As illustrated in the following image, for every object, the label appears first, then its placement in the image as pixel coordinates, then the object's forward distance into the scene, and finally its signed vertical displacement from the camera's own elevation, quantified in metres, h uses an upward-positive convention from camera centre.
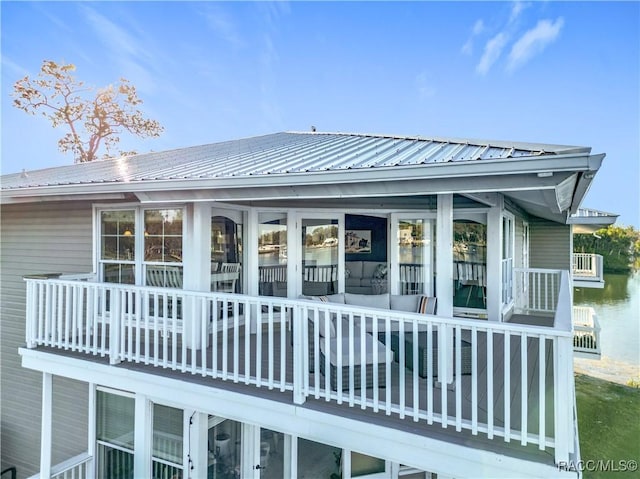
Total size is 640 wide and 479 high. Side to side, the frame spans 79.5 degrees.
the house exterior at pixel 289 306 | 3.65 -0.89
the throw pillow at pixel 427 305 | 6.36 -1.01
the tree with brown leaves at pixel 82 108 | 21.33 +8.02
